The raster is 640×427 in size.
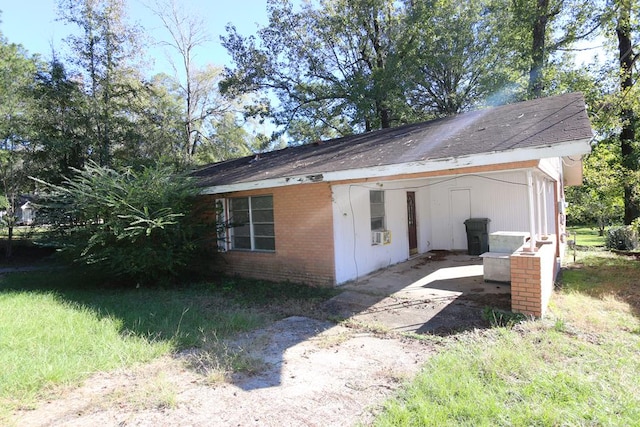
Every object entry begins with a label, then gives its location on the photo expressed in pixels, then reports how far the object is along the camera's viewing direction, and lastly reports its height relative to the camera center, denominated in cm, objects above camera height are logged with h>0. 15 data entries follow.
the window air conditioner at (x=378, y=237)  901 -53
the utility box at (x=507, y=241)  758 -66
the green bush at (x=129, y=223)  781 +8
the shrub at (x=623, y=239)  1346 -126
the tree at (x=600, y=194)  1202 +60
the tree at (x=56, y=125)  1345 +402
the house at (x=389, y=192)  538 +62
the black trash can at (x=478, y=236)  1159 -79
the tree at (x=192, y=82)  2167 +965
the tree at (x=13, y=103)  1303 +479
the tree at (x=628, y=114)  1305 +353
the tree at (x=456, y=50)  1698 +783
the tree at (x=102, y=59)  1380 +666
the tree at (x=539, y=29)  1576 +818
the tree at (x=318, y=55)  1875 +878
